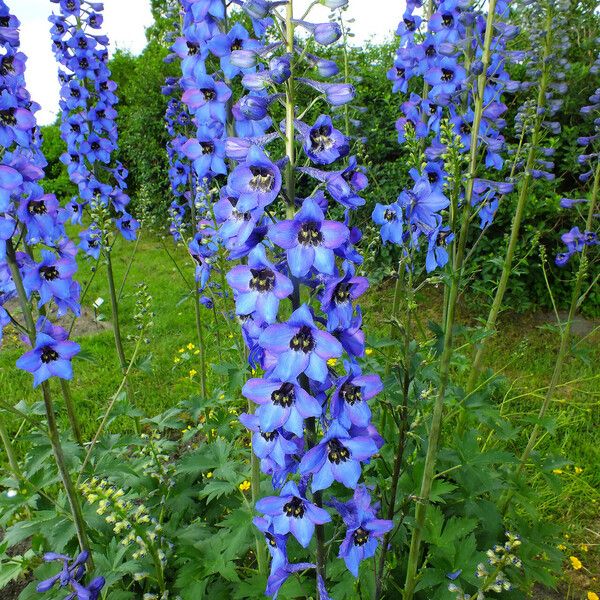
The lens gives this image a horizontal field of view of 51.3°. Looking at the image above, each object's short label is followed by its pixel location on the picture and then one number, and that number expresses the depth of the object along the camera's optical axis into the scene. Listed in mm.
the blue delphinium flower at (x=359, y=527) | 535
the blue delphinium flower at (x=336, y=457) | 484
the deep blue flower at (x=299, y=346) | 454
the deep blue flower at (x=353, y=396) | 488
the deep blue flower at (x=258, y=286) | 464
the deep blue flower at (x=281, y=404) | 473
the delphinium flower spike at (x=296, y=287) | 455
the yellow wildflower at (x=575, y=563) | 948
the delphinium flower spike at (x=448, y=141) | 653
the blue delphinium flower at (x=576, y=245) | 869
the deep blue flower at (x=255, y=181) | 450
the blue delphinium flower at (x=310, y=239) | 442
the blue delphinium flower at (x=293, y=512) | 500
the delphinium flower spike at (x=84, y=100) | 1194
